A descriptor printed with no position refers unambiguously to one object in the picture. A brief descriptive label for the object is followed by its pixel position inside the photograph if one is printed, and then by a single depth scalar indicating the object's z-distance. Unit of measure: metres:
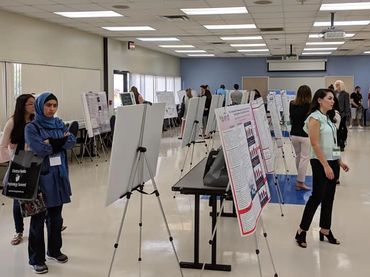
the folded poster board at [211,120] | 9.08
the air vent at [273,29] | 11.16
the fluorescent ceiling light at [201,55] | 20.02
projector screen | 20.45
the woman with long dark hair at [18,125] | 4.38
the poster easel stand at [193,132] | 6.94
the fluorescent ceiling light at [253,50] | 17.61
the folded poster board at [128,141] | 3.10
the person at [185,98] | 13.97
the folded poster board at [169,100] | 15.49
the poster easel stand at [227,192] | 3.28
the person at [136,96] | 10.99
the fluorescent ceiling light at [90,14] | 8.85
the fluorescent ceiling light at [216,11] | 8.50
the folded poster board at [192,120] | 6.61
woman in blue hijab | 3.77
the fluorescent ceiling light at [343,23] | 10.12
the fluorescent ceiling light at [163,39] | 13.48
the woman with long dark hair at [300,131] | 6.30
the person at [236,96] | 14.65
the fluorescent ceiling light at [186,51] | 17.94
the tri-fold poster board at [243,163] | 2.83
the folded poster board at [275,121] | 6.90
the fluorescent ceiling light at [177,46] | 15.39
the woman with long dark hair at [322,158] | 4.20
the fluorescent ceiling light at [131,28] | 10.84
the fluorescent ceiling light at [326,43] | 14.71
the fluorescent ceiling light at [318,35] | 12.57
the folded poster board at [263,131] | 4.24
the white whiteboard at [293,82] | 20.72
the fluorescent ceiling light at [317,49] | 17.36
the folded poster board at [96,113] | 9.17
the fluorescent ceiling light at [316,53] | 19.33
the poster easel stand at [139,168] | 3.43
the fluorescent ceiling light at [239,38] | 13.36
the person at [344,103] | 12.39
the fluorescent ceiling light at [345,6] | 8.07
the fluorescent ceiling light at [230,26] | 10.64
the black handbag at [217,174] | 3.62
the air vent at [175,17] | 9.23
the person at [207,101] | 10.94
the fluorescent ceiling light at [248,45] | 15.19
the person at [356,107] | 18.38
